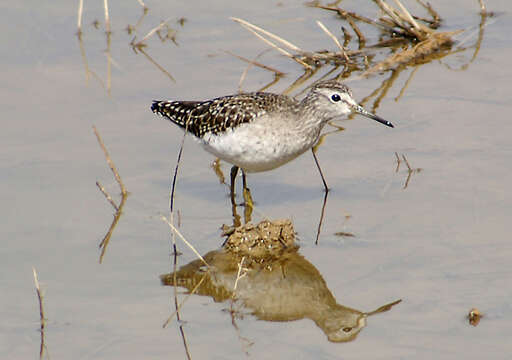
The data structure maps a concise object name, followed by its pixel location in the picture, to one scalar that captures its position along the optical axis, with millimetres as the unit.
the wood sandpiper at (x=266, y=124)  8633
